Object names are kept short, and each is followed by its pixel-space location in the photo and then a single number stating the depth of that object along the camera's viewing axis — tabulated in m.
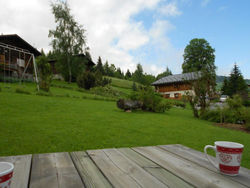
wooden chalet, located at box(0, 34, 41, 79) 20.97
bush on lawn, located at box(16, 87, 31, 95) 11.38
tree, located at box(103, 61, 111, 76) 66.12
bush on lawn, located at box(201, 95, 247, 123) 9.07
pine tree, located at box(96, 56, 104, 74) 55.16
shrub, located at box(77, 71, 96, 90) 22.55
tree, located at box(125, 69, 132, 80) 77.04
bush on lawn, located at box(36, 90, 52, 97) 12.06
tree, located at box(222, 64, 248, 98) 33.25
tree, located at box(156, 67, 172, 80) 89.66
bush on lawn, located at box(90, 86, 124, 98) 19.42
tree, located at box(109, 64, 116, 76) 67.94
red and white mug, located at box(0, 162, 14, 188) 0.53
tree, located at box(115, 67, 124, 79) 69.38
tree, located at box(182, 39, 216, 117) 9.85
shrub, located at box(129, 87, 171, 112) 10.77
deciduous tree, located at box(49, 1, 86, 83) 26.08
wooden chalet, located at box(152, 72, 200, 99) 34.20
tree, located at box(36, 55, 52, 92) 14.14
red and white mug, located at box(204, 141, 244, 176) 0.92
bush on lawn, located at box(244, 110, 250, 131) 7.48
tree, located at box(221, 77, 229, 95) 34.62
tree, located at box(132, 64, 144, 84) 48.53
